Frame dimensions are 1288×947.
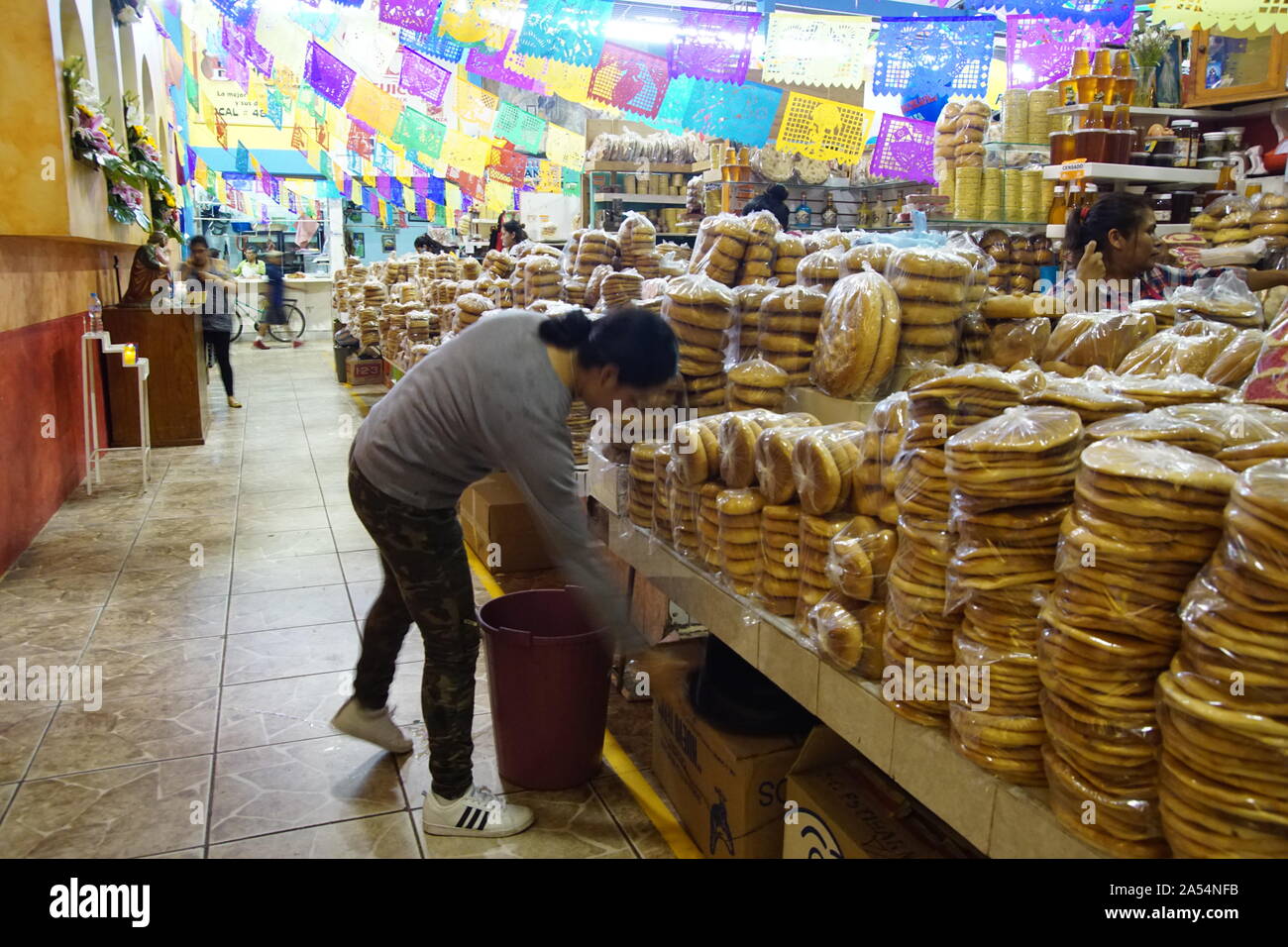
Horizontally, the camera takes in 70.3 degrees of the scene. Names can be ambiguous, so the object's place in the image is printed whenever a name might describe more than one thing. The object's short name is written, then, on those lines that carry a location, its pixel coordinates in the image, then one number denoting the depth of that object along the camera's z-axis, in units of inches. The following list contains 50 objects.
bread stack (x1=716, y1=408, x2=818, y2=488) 94.6
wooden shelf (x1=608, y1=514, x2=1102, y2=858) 56.7
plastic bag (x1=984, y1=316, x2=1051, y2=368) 102.4
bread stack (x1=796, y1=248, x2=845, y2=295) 122.2
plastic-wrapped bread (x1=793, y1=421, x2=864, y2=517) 80.9
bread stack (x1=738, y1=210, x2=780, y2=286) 141.0
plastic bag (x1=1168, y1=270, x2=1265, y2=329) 96.3
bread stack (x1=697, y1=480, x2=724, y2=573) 99.7
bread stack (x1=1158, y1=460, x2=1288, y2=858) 43.6
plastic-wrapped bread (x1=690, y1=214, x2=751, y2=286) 139.8
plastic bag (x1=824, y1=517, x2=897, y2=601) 73.7
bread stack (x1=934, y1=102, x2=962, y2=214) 241.0
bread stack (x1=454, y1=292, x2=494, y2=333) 222.8
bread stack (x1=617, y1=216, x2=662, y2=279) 181.9
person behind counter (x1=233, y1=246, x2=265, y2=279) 837.2
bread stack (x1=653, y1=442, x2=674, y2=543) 113.3
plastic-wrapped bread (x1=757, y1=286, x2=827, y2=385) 115.3
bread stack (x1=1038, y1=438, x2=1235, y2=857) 49.1
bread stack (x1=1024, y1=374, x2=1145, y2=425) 62.2
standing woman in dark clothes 398.6
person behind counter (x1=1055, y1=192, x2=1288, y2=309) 147.3
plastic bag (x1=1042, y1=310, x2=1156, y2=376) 92.4
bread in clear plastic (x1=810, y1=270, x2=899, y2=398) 102.0
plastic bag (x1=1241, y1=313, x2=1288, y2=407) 62.4
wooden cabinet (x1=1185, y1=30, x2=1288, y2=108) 200.1
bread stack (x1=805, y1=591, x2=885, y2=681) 73.4
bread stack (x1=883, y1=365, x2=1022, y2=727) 65.9
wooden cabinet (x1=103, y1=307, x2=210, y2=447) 313.4
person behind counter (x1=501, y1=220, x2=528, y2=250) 395.2
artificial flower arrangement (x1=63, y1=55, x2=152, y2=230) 220.8
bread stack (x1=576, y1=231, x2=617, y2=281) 186.7
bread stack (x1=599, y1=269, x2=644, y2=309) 164.4
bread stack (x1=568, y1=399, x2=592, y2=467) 188.7
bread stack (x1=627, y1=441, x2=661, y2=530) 118.3
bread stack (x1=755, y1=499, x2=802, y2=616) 87.7
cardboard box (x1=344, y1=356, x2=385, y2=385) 466.6
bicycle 729.0
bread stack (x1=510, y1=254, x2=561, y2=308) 197.3
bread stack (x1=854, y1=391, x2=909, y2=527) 75.7
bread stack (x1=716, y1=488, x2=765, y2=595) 92.9
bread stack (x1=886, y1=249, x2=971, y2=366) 101.8
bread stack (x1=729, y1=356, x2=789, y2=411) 113.1
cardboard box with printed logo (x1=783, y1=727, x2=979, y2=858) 78.4
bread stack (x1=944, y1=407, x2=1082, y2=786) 57.7
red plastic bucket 111.3
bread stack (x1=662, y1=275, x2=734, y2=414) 121.3
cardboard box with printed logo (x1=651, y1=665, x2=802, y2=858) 94.9
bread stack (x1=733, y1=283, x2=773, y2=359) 123.3
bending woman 90.3
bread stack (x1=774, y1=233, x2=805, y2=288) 145.0
